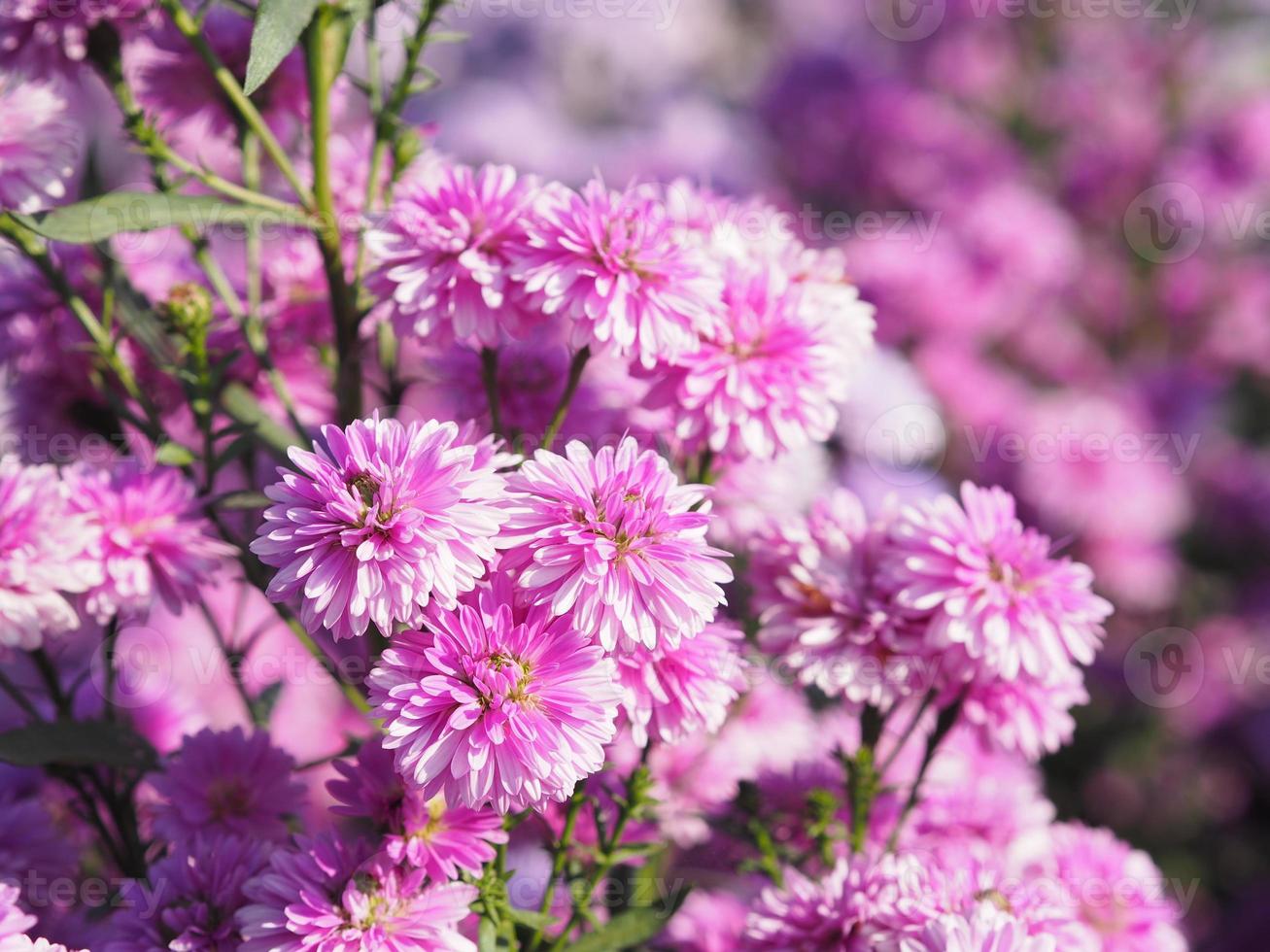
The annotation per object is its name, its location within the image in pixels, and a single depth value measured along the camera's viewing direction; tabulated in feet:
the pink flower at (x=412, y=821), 1.37
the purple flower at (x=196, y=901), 1.41
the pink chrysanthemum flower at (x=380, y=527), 1.32
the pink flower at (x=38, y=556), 1.44
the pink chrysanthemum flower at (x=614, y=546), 1.34
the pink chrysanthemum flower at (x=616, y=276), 1.42
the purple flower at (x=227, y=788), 1.49
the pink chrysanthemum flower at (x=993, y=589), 1.45
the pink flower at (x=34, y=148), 1.50
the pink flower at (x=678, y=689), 1.39
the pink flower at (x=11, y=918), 1.36
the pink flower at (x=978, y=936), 1.37
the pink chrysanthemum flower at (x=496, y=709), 1.32
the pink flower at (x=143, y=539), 1.49
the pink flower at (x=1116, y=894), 1.54
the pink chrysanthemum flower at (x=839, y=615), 1.48
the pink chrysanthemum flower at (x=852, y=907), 1.42
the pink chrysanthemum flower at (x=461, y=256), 1.44
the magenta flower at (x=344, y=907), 1.36
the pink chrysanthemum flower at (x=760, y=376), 1.46
